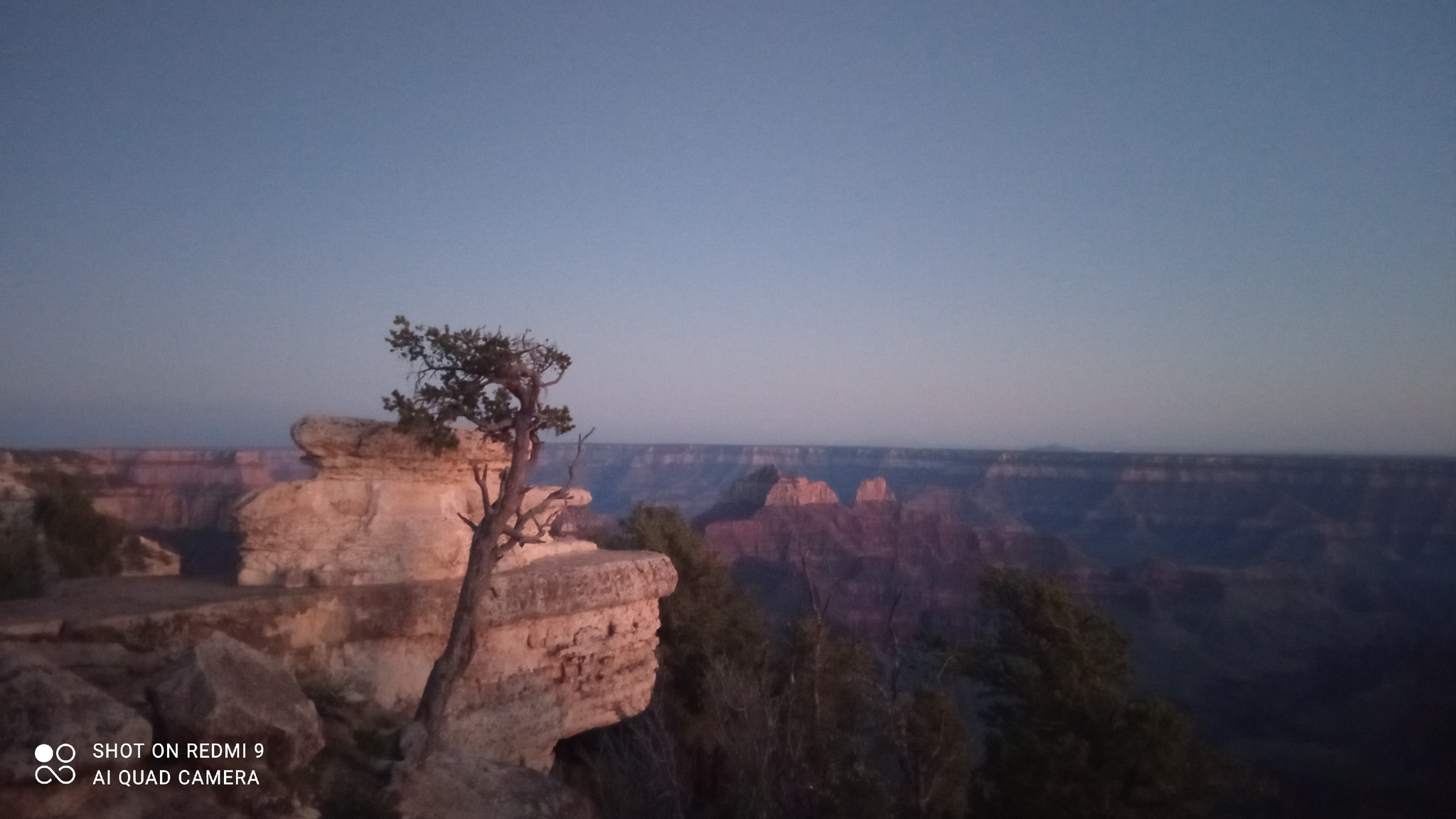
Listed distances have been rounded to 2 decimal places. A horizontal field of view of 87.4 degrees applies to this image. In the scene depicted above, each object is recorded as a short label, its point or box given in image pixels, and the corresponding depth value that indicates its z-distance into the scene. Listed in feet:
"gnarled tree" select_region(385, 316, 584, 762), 22.22
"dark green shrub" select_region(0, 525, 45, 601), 23.21
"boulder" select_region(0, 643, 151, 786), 12.91
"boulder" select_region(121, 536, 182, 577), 42.88
